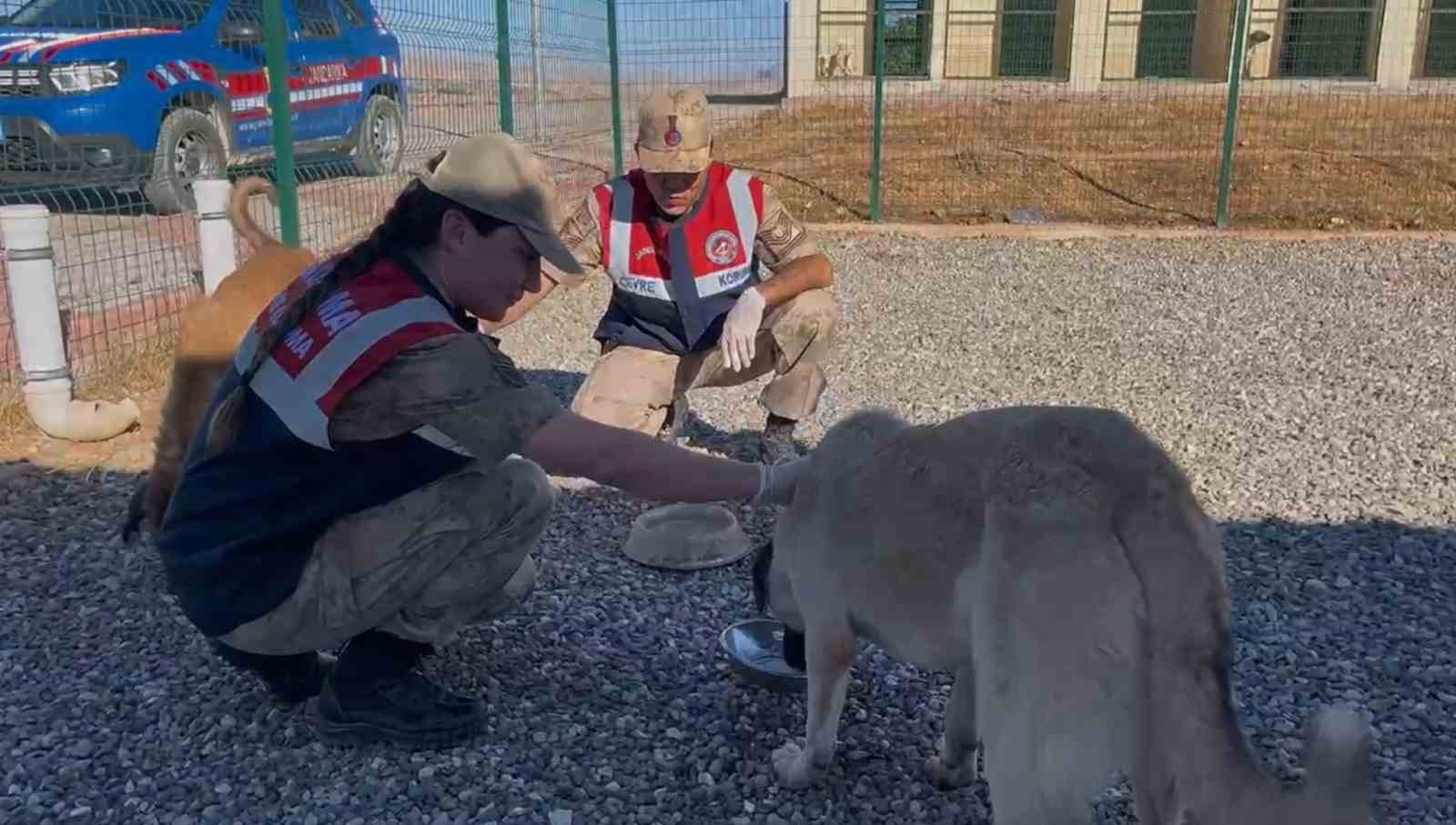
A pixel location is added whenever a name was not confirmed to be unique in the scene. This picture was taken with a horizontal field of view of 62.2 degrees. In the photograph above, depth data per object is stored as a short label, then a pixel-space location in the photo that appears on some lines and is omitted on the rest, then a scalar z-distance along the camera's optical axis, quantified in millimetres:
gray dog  2201
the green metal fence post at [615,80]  11973
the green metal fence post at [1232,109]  11984
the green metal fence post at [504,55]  9633
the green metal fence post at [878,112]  12414
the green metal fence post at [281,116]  6652
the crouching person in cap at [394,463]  2809
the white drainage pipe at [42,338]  5414
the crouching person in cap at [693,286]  5250
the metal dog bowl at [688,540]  4527
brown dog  3689
